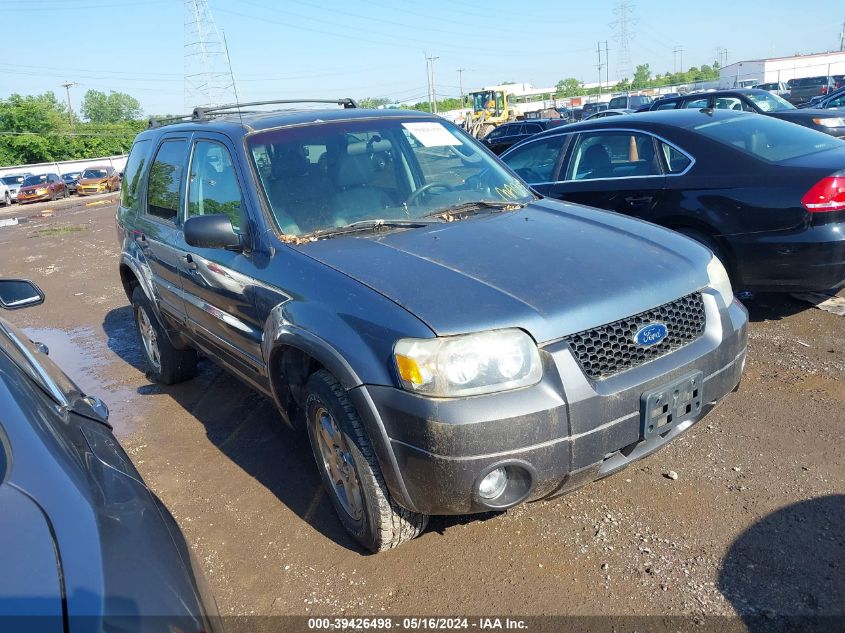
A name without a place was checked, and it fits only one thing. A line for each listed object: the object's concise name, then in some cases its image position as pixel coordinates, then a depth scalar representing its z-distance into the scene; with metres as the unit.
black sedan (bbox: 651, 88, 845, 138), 13.89
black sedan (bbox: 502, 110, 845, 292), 4.64
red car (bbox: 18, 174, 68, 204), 32.69
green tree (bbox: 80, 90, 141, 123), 96.62
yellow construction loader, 36.34
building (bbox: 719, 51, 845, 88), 52.44
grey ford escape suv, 2.35
